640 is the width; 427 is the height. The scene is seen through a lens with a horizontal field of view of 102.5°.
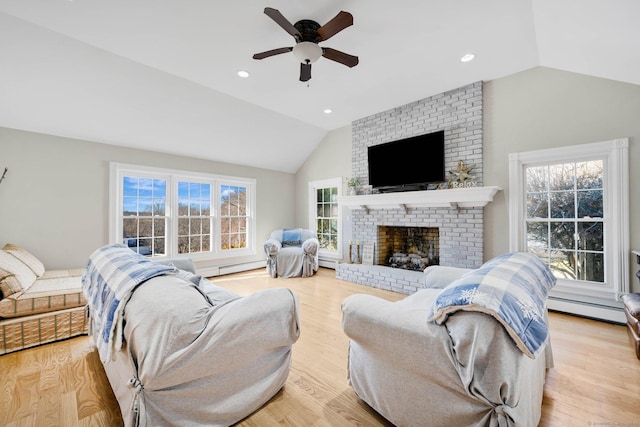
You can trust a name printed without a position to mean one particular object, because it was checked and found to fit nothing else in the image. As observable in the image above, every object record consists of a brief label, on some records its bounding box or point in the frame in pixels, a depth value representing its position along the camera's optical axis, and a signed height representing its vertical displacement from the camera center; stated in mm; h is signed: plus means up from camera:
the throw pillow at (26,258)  2939 -469
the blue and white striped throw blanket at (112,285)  1346 -424
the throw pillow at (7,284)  2355 -614
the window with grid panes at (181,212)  4234 +86
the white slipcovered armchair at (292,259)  5027 -841
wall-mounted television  4004 +889
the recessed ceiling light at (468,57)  3023 +1889
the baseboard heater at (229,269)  4985 -1078
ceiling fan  2082 +1577
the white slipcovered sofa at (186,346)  1224 -670
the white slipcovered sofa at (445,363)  1047 -683
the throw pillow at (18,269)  2463 -516
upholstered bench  2324 -866
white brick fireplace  3715 +264
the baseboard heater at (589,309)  2824 -1099
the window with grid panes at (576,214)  2846 +16
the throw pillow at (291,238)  5672 -475
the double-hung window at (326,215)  5723 +32
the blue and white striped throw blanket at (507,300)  1038 -383
